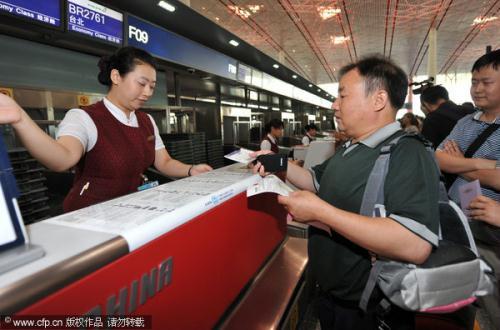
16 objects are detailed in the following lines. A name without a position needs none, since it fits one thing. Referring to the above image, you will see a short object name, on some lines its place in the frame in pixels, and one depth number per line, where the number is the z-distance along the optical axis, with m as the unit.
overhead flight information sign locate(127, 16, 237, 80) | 3.12
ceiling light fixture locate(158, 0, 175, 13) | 3.11
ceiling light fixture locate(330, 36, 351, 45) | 8.83
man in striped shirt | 1.57
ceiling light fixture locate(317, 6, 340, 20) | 6.27
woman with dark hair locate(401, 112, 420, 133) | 4.96
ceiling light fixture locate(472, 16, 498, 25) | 7.61
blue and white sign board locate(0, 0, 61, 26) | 2.05
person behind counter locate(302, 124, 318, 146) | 9.25
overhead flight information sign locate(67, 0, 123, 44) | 2.45
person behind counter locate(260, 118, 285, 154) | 5.31
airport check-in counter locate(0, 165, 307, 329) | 0.57
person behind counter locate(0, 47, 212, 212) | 1.26
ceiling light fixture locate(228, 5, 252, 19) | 6.20
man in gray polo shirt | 0.88
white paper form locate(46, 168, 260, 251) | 0.75
